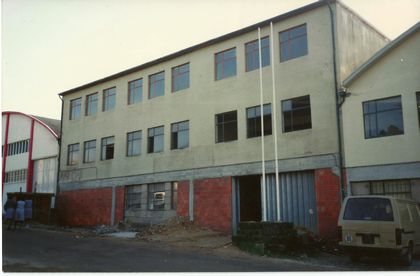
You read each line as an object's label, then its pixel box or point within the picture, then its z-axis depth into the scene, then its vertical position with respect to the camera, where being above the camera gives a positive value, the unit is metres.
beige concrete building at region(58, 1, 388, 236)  17.45 +3.84
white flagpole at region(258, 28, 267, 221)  17.75 +0.74
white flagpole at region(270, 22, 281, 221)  17.50 +4.67
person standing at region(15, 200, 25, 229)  22.12 -0.15
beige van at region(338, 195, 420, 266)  11.11 -0.51
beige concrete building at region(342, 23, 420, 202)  15.09 +3.15
